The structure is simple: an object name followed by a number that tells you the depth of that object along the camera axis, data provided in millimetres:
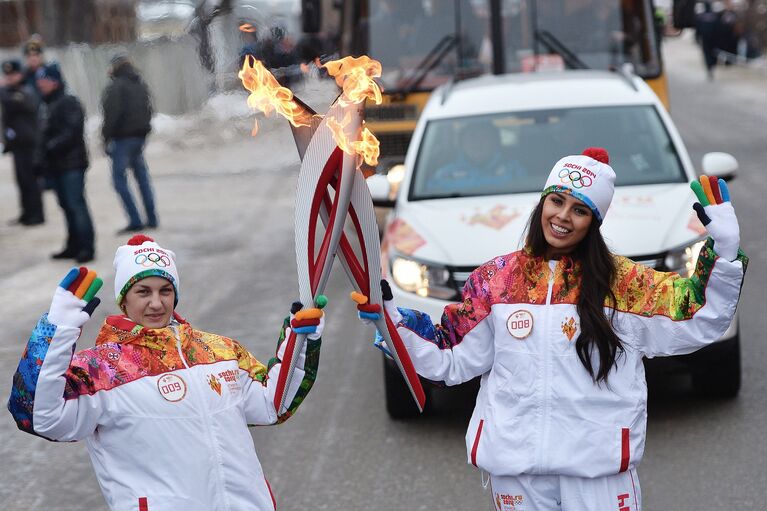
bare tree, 12967
